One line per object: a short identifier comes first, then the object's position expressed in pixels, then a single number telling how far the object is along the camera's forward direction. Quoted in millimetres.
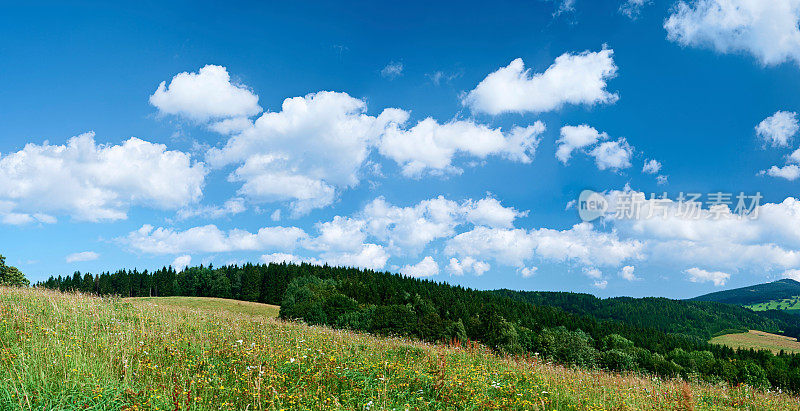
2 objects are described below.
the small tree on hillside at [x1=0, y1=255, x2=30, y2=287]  59406
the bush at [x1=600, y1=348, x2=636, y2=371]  76750
